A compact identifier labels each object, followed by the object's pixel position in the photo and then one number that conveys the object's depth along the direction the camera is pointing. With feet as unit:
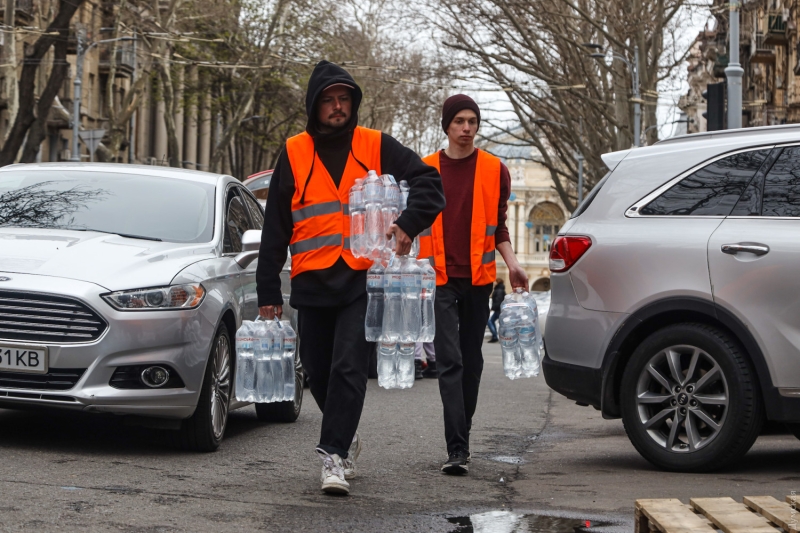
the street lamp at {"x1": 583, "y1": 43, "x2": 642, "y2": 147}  104.42
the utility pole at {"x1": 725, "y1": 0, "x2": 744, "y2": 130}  67.79
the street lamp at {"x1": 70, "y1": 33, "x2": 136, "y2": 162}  124.77
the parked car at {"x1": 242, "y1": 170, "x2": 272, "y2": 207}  61.46
